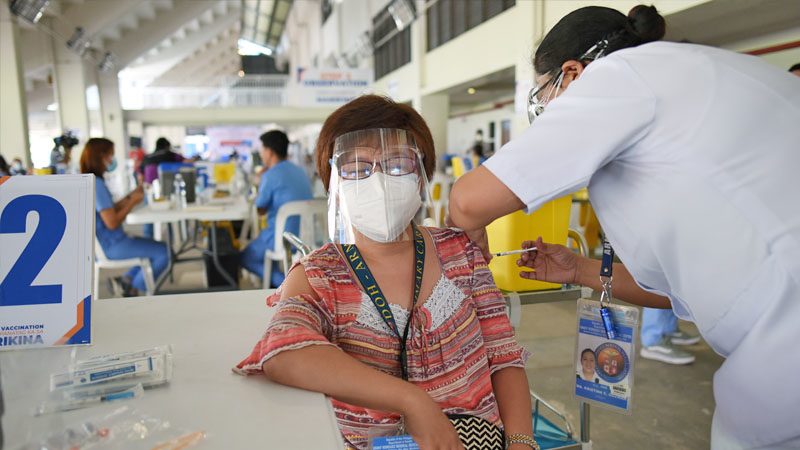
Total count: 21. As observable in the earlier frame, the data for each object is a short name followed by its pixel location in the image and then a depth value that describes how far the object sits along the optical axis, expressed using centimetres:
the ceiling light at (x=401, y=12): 1011
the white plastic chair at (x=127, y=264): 357
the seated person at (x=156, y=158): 620
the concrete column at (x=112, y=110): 1569
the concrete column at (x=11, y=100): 759
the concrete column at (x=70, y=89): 1191
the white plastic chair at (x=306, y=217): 363
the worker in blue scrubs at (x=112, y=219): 347
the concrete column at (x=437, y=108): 1089
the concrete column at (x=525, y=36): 651
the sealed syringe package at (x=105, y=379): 83
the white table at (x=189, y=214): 378
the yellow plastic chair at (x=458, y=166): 729
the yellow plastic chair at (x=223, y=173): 652
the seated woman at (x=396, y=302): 95
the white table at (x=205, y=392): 74
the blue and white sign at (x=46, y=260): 90
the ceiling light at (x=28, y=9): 765
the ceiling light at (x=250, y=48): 2706
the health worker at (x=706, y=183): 83
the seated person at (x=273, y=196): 394
